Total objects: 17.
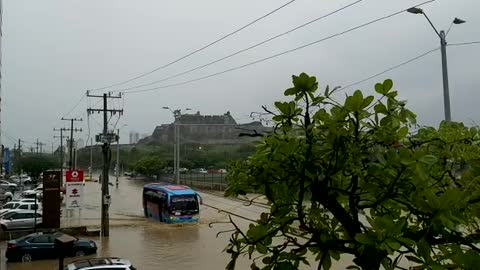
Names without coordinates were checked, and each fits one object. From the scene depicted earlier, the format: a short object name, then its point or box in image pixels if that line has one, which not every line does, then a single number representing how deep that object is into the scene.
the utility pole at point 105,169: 29.43
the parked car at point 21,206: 36.00
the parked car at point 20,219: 30.69
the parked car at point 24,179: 88.00
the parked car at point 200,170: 98.58
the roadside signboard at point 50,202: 28.64
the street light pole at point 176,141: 51.03
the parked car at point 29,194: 47.90
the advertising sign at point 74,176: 30.75
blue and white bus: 37.04
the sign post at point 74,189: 30.14
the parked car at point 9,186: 66.30
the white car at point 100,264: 14.48
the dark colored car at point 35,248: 21.80
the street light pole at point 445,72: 18.17
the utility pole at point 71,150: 73.28
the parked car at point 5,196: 51.28
